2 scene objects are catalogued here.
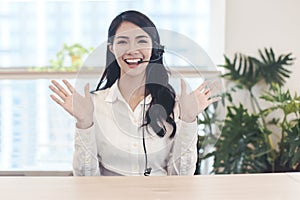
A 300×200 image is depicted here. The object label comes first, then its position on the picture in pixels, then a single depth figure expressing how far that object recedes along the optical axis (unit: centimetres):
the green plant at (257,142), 249
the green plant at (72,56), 300
